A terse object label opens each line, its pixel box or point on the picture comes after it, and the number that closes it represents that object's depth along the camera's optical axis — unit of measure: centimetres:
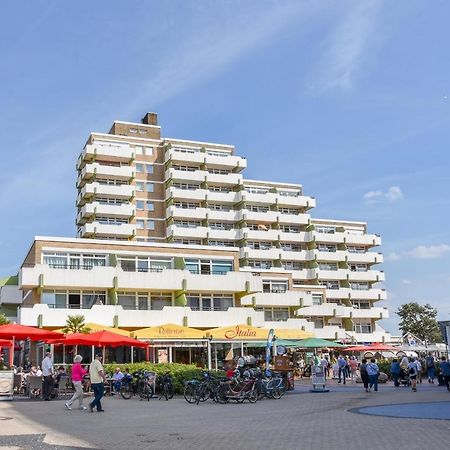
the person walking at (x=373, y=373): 2853
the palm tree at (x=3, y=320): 4659
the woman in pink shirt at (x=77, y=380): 2112
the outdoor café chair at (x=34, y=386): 2722
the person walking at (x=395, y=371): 3248
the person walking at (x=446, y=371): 2790
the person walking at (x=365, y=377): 2912
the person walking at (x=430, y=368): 3489
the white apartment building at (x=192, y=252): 4669
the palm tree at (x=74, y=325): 3975
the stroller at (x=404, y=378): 3314
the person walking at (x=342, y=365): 3728
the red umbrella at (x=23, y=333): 2689
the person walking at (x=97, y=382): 2020
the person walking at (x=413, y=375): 2827
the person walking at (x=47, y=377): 2541
